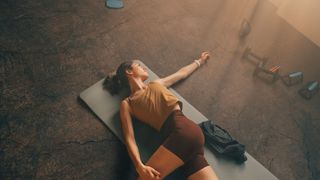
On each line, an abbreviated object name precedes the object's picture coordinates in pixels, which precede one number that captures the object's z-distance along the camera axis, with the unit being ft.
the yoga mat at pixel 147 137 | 9.36
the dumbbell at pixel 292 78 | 13.83
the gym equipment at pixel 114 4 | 13.77
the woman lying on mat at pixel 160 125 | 8.31
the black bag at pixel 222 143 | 9.75
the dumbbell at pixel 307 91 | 13.85
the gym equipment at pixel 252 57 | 13.83
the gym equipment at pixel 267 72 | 13.41
